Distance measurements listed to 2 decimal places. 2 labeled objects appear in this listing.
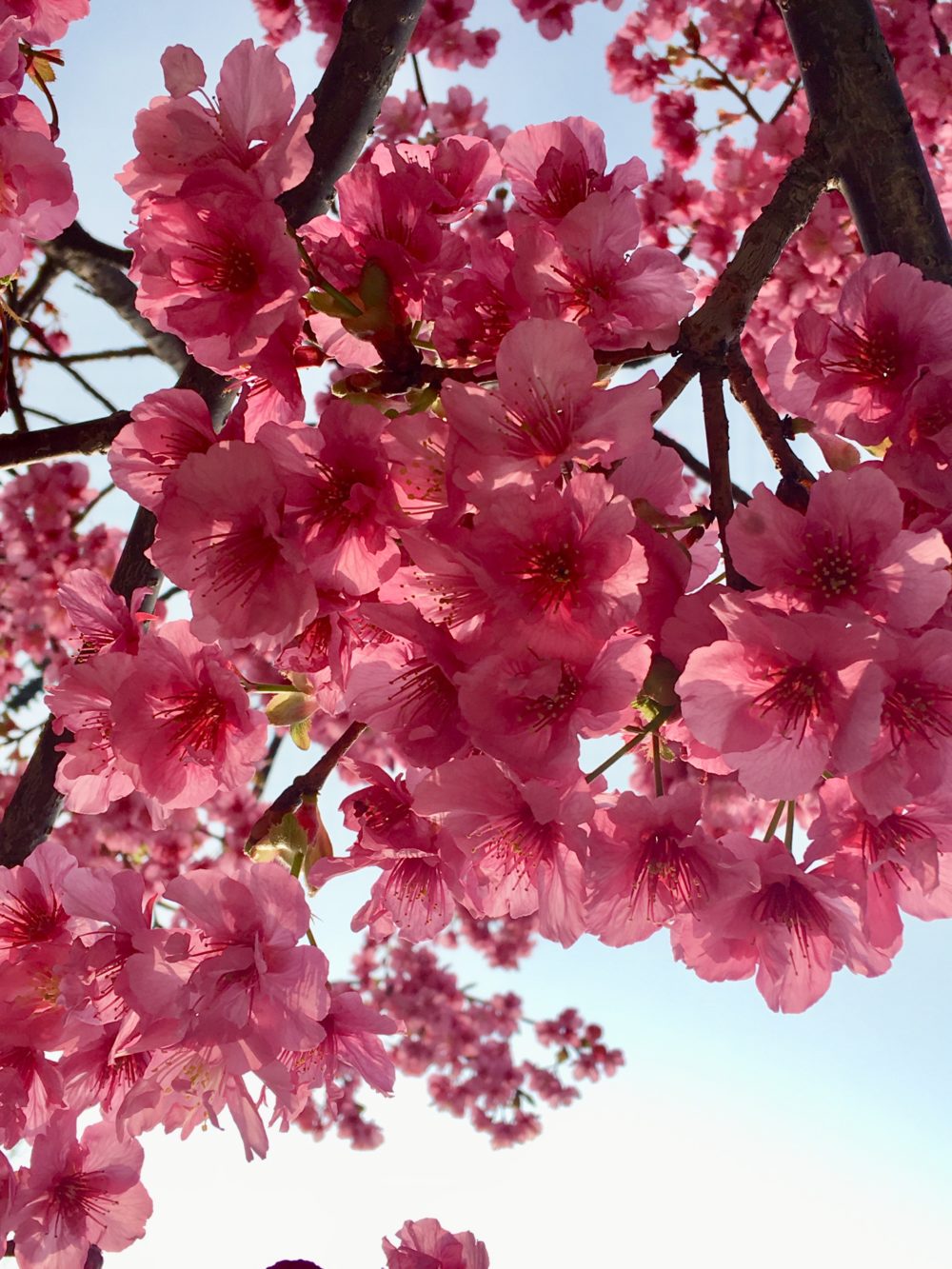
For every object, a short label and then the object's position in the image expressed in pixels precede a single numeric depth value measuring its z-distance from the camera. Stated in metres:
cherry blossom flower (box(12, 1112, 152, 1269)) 0.31
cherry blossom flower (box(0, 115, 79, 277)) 0.30
